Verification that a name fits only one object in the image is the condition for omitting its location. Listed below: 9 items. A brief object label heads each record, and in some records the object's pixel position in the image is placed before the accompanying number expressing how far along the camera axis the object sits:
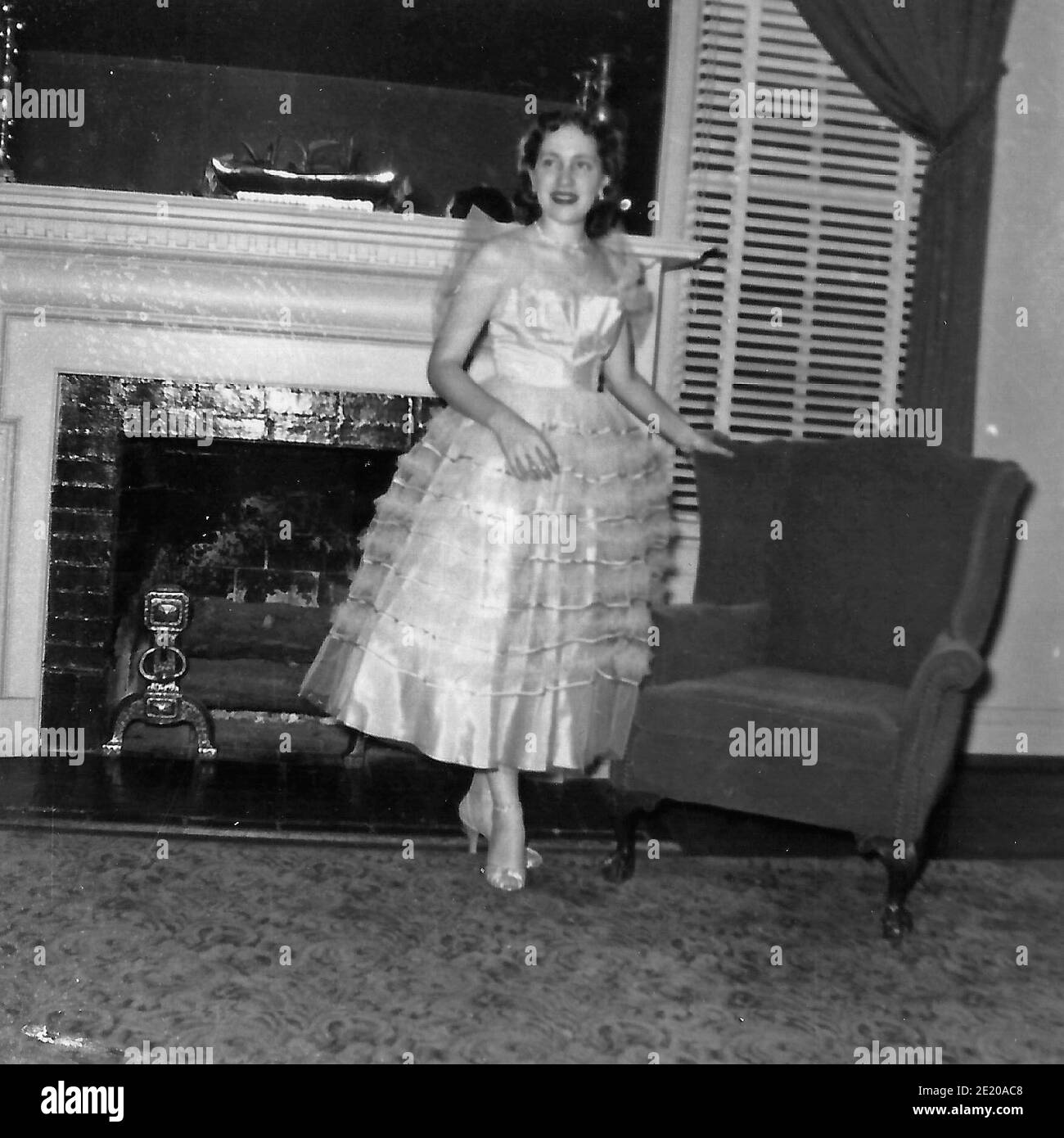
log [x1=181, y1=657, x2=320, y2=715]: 4.20
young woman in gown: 2.62
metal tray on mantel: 3.91
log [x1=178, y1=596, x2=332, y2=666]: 4.24
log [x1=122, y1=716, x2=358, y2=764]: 4.09
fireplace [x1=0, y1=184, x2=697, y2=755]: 3.85
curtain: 4.21
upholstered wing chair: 2.59
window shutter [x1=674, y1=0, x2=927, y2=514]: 4.31
